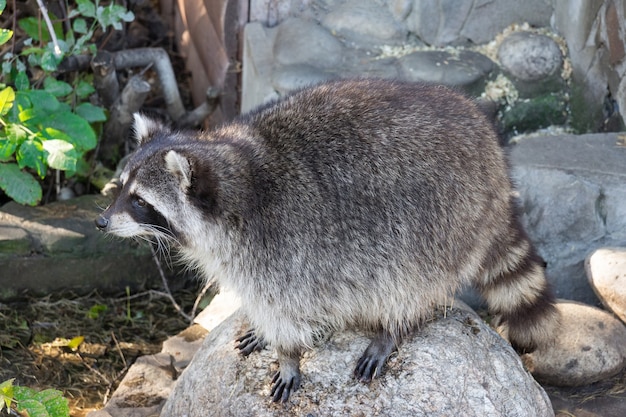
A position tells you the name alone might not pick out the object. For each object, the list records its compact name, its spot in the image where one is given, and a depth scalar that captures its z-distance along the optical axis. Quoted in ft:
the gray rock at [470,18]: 13.94
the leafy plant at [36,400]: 7.27
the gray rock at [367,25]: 14.08
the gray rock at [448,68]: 13.19
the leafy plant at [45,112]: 10.86
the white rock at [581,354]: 10.37
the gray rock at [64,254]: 13.25
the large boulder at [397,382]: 8.58
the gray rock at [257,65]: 13.34
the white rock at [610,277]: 10.65
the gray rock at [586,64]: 12.98
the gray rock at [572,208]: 11.57
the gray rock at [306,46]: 13.55
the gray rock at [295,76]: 13.06
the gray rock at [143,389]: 10.62
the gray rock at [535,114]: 13.29
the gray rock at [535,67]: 13.46
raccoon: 8.77
